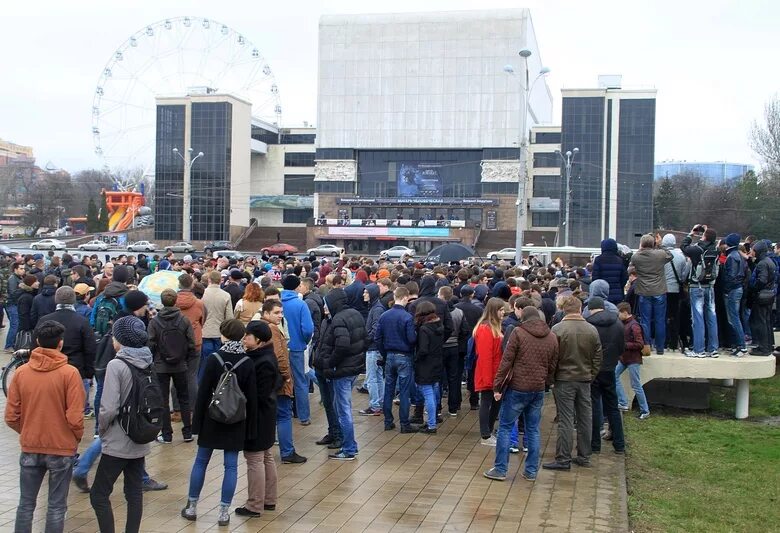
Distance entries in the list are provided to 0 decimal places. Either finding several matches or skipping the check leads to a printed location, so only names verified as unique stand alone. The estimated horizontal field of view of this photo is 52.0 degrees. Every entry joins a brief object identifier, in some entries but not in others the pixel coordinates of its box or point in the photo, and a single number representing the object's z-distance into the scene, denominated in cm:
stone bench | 1227
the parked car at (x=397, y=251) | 6053
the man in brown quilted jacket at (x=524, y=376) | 869
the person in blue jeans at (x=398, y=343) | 1036
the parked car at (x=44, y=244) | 5162
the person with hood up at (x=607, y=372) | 988
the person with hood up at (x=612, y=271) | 1273
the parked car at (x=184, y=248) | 5819
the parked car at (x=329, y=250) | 6492
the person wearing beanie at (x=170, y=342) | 945
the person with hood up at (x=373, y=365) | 1177
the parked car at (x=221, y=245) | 7256
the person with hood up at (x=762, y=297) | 1296
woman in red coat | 981
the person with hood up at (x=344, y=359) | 907
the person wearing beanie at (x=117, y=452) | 623
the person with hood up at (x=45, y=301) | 1301
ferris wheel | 8425
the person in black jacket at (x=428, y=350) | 1038
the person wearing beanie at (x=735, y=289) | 1269
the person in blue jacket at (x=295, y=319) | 989
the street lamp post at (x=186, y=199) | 8159
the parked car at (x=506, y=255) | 4990
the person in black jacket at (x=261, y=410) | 711
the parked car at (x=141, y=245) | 6279
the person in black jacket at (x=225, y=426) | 683
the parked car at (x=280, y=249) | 6125
